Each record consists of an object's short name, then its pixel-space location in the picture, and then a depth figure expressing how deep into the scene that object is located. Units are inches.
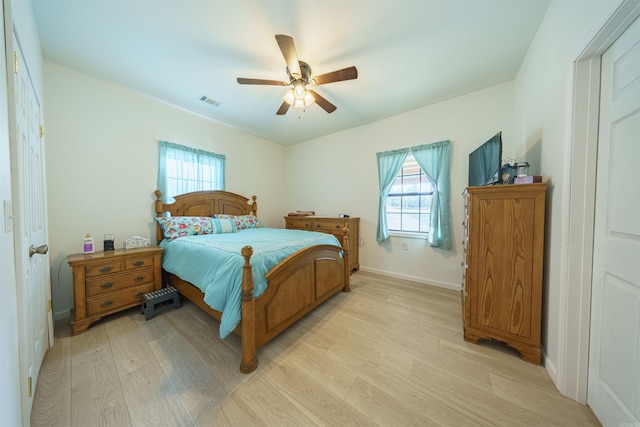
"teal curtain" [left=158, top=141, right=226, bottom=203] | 109.7
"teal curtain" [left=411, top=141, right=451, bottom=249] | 107.2
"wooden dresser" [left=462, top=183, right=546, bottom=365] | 56.9
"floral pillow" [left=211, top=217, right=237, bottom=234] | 117.3
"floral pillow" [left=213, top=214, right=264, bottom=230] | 128.2
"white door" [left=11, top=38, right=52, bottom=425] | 37.5
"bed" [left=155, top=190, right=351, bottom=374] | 55.7
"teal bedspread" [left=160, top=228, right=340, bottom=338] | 58.3
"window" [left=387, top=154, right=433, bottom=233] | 118.6
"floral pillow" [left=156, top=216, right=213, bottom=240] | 101.3
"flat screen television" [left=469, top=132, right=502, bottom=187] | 66.7
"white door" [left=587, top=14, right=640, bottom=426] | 36.0
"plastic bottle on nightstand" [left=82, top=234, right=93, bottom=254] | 81.9
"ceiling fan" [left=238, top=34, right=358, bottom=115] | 64.0
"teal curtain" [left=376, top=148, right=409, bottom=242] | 124.4
